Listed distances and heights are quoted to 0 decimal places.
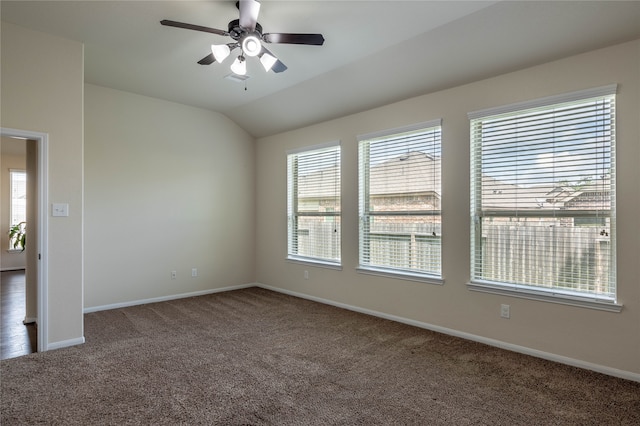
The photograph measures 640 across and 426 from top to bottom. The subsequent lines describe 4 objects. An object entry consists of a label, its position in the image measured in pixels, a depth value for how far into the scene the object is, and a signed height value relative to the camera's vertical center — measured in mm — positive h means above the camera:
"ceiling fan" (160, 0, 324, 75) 2607 +1359
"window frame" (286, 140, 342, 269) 5191 +12
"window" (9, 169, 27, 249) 8633 +382
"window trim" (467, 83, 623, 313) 2967 -701
